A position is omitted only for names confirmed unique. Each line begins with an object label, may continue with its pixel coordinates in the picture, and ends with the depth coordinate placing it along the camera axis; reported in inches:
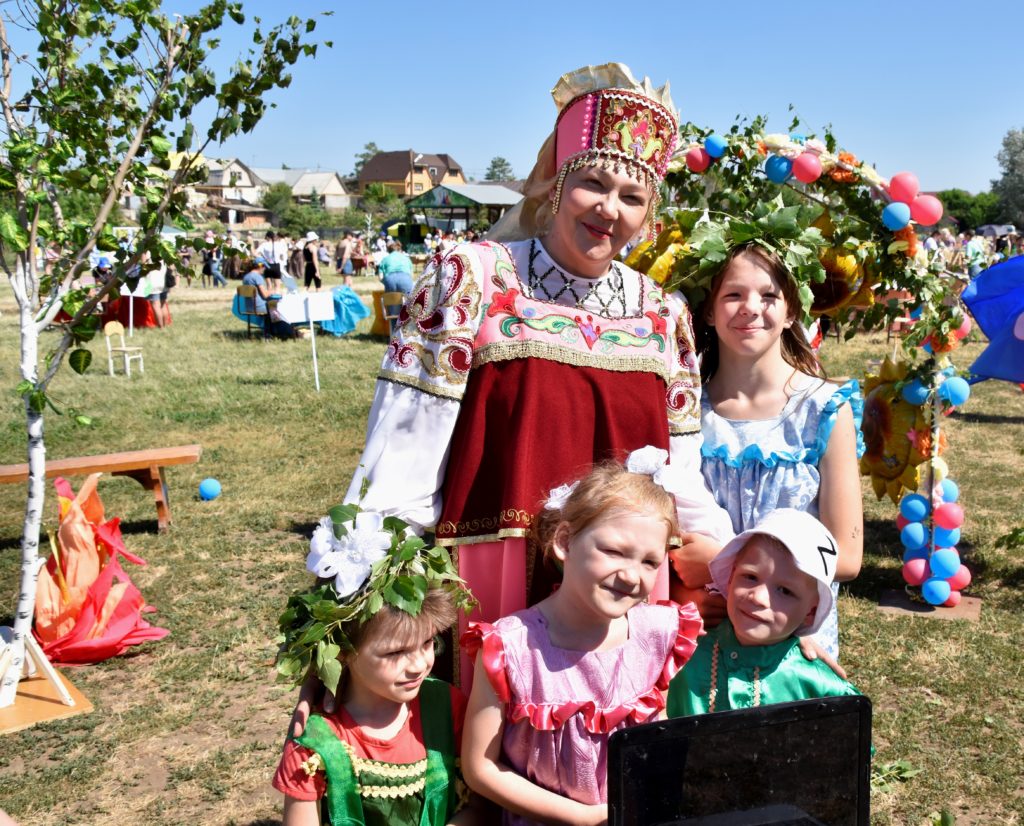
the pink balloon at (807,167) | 140.3
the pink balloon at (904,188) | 150.6
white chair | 491.5
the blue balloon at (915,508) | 212.5
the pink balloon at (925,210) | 155.7
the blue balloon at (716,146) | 145.5
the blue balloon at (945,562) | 212.1
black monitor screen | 58.4
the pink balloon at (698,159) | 147.0
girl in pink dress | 74.7
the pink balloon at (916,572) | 215.6
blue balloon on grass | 303.6
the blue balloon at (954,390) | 207.9
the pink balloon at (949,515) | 209.2
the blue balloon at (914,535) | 213.5
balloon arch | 97.0
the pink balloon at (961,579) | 216.2
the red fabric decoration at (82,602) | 194.7
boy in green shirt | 80.2
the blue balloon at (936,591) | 213.5
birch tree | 155.4
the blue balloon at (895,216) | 150.4
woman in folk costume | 82.5
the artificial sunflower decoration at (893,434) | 217.0
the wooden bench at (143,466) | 257.6
